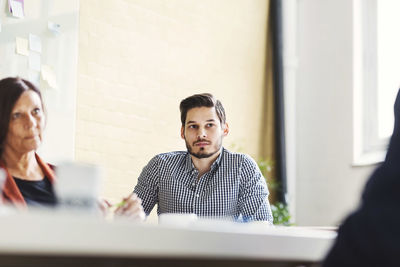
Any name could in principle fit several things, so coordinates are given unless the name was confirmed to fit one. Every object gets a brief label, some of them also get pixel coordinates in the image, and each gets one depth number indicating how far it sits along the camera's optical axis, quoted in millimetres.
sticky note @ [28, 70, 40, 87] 3416
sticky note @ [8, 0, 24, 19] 3375
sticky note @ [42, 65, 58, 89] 3482
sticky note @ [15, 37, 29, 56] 3371
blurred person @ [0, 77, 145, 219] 1928
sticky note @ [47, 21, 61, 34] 3542
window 4590
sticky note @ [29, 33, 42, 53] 3441
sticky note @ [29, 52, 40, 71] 3428
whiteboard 3354
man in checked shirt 2662
